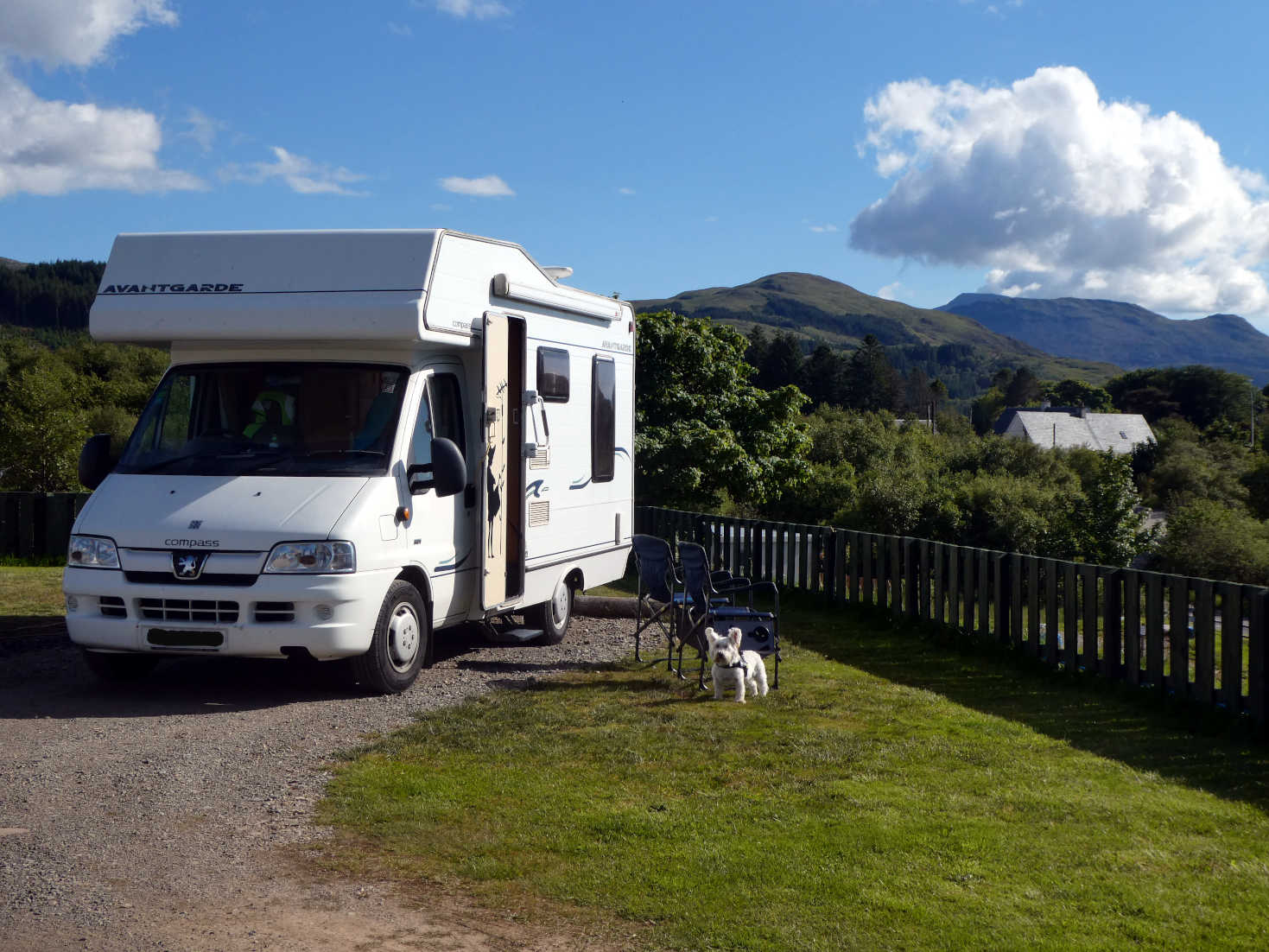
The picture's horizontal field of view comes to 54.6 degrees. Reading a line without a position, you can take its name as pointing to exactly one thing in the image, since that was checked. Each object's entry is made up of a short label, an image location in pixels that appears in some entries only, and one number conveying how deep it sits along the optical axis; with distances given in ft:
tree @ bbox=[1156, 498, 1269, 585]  135.03
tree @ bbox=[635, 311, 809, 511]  85.05
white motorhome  25.54
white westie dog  27.40
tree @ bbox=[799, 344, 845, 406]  340.59
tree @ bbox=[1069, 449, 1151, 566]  134.51
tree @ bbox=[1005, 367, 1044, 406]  531.50
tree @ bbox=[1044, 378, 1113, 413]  470.39
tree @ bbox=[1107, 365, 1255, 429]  394.93
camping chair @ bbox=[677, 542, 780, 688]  29.86
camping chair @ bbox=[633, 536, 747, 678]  32.50
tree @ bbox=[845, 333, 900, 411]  336.70
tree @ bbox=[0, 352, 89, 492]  75.31
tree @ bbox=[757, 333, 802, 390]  339.36
